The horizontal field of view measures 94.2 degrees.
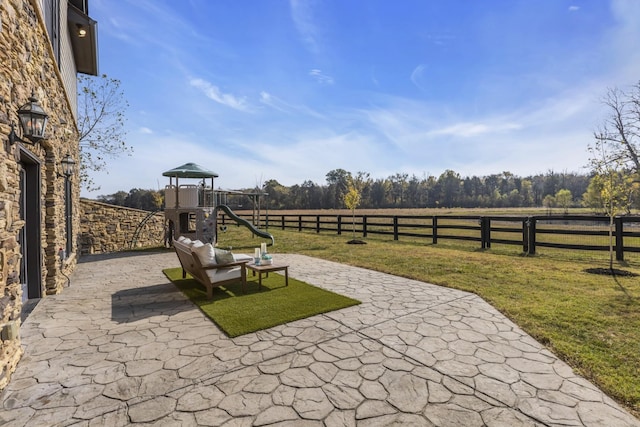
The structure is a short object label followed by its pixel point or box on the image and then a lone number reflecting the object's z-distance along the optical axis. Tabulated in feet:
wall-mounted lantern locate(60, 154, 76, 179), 18.78
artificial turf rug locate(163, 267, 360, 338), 11.95
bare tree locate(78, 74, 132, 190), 40.98
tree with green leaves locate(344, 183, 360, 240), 43.60
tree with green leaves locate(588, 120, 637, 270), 21.81
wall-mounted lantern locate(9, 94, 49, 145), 9.84
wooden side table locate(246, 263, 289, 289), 16.58
